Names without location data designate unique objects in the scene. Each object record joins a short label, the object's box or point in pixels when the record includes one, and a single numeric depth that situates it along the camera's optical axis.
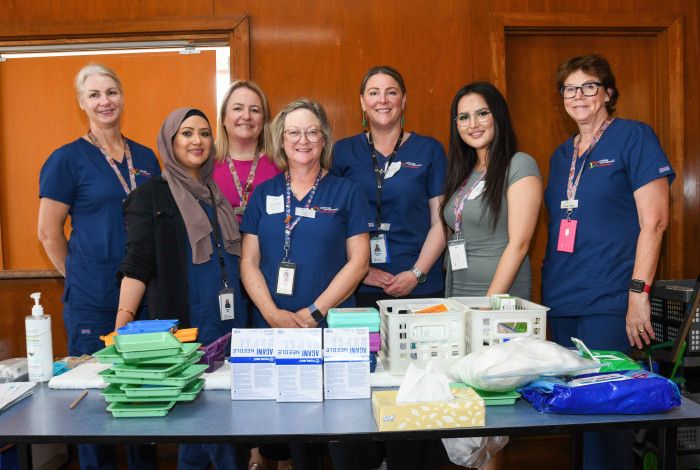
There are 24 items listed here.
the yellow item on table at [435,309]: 1.89
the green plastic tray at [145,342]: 1.64
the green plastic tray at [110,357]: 1.67
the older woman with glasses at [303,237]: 2.50
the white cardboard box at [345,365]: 1.73
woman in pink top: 2.91
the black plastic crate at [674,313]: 2.64
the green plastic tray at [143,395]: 1.63
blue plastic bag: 1.58
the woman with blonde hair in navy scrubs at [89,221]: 2.77
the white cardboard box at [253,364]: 1.74
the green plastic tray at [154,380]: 1.65
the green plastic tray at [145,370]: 1.64
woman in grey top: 2.49
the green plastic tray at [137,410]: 1.62
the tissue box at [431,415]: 1.51
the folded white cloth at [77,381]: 1.86
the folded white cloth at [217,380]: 1.84
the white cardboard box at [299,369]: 1.71
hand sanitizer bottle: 1.90
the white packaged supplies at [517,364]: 1.61
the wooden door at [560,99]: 3.76
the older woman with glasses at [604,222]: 2.44
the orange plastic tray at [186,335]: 1.83
